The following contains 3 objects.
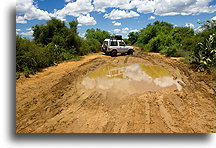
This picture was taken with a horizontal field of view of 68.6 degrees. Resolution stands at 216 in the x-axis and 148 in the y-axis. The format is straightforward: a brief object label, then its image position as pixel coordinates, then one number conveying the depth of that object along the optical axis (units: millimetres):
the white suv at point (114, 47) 14258
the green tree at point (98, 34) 26238
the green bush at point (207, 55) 7777
